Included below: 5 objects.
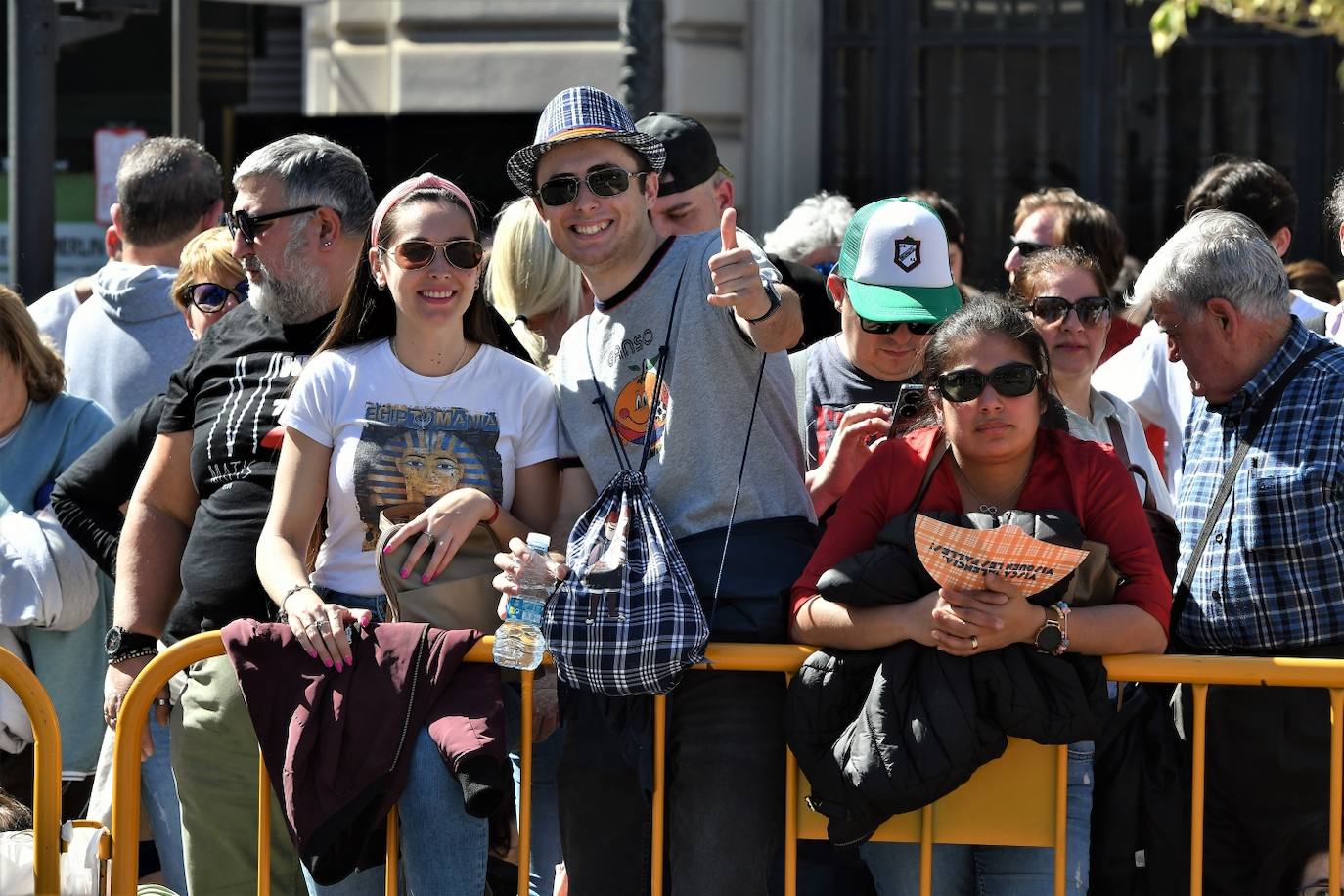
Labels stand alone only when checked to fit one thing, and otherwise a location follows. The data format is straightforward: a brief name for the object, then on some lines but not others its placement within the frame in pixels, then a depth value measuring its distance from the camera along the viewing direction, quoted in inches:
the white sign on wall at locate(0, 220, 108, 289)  801.6
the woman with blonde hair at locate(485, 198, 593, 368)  390.6
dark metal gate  764.6
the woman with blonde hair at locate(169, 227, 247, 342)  394.0
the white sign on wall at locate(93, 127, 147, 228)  656.4
